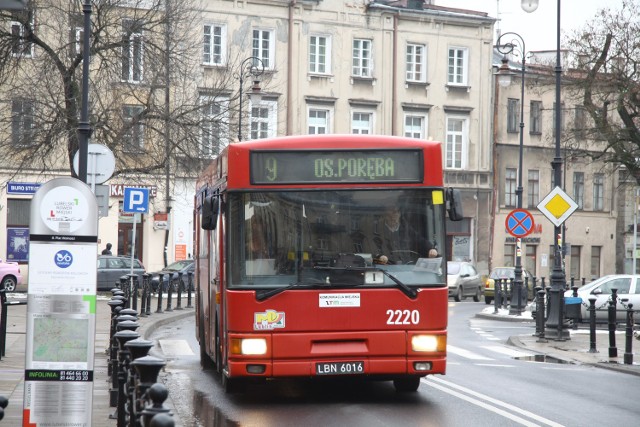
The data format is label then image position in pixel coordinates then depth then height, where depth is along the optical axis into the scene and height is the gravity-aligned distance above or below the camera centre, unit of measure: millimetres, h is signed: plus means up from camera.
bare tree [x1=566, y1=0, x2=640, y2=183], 45656 +6444
